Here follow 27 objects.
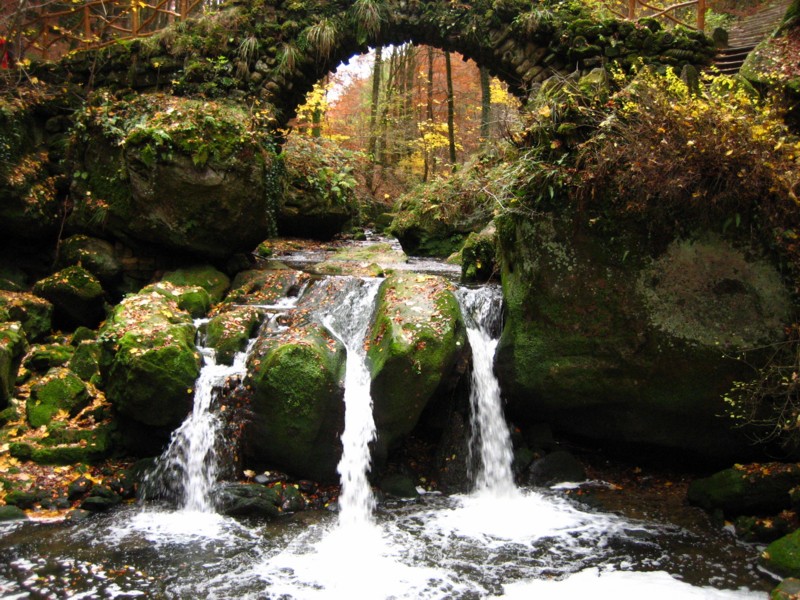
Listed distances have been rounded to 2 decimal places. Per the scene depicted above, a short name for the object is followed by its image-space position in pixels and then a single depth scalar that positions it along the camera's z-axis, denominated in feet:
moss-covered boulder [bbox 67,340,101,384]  25.40
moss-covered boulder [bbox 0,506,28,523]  18.49
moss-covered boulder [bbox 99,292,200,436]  21.33
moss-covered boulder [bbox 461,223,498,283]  30.91
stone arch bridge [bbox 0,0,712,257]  29.35
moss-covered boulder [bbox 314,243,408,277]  32.55
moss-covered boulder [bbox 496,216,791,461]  20.34
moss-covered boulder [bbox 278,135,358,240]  45.91
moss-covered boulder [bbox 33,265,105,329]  29.37
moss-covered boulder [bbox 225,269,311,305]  28.91
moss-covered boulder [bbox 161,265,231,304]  30.32
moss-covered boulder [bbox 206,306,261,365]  23.93
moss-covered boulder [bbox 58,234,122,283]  31.19
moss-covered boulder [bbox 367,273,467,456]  21.17
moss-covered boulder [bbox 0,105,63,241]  30.81
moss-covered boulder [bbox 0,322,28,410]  23.43
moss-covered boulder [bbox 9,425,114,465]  21.42
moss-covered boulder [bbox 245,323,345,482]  21.02
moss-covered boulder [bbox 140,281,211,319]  26.63
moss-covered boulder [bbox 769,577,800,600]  13.92
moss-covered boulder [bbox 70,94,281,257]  28.78
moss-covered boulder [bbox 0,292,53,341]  27.45
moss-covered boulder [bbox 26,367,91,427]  22.97
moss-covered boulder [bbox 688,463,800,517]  18.63
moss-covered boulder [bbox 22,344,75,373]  26.13
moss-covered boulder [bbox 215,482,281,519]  19.54
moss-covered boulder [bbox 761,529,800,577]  15.58
